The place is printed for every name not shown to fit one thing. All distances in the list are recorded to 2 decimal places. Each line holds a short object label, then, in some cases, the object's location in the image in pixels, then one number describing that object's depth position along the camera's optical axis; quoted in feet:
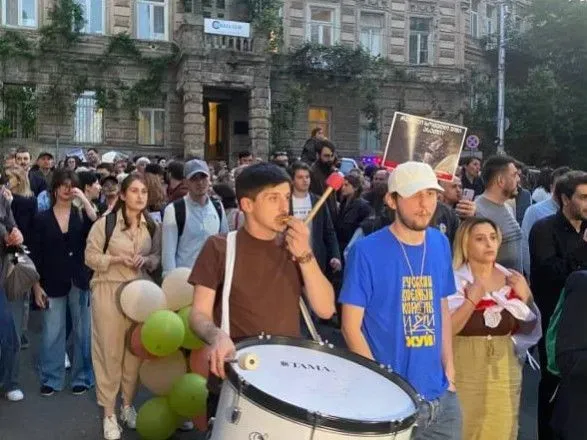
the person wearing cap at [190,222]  19.43
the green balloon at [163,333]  15.85
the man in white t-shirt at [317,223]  24.18
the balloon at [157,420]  16.79
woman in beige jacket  18.19
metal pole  91.61
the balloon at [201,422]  15.81
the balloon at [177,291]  17.28
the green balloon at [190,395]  15.72
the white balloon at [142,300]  17.10
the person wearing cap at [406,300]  10.84
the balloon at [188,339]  16.48
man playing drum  10.37
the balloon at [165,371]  17.08
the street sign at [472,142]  71.67
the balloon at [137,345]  17.22
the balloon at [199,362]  15.90
